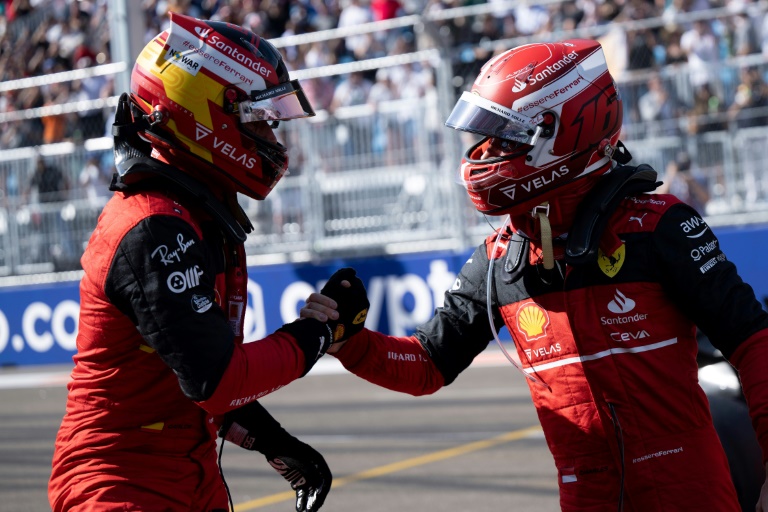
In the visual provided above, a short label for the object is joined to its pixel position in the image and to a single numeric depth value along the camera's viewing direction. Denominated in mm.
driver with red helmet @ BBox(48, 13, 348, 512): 2953
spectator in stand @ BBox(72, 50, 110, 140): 14406
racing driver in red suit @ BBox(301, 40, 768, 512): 3129
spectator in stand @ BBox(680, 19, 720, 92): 11852
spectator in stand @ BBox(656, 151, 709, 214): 11797
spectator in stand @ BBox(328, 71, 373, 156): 13143
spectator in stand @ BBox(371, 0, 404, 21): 15711
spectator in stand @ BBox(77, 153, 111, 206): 14156
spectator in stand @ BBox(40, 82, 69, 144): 14562
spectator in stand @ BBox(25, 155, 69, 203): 14469
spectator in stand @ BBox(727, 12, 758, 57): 11789
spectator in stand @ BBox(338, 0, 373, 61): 16094
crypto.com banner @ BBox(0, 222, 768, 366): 11711
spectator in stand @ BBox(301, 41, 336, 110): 13586
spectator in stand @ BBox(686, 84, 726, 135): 11703
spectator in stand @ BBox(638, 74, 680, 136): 11828
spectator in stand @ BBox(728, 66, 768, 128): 11477
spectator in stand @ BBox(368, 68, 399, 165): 12969
